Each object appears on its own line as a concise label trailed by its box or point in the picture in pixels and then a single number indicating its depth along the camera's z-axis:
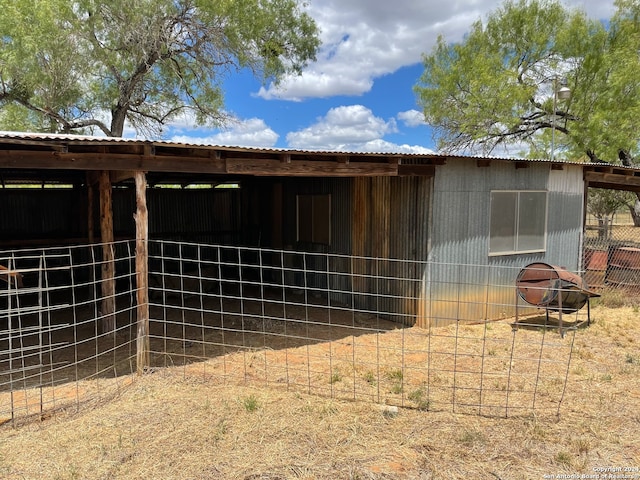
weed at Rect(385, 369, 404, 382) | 4.91
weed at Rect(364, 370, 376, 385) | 4.86
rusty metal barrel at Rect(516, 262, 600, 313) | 6.54
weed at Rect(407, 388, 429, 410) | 4.20
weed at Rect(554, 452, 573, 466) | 3.32
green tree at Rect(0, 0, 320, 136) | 12.33
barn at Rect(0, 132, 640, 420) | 5.18
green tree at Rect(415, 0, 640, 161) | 14.36
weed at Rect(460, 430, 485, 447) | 3.60
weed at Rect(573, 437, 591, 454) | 3.47
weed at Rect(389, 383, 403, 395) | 4.56
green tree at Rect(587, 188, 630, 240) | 19.44
